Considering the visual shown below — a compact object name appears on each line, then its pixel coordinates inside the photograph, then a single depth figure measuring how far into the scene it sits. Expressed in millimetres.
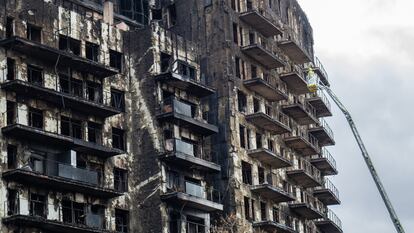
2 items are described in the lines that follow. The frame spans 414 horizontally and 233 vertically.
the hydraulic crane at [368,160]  57562
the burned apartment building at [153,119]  72688
